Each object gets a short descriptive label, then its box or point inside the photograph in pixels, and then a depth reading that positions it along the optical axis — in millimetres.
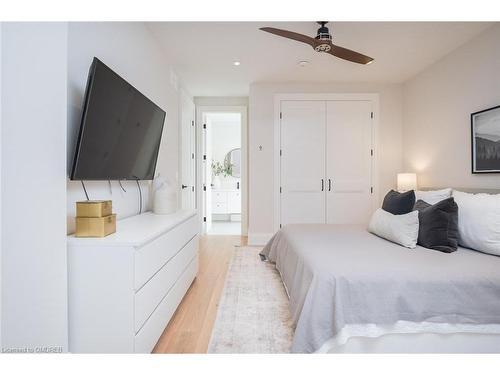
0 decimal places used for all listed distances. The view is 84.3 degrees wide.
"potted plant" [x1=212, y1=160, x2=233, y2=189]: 7095
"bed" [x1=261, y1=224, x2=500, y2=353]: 1427
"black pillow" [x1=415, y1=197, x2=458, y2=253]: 1916
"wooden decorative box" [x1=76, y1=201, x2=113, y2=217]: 1437
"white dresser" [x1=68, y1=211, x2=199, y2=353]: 1337
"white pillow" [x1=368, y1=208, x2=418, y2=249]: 1981
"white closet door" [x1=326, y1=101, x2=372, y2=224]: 4184
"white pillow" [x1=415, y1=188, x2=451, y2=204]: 2408
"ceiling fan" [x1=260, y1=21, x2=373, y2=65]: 2191
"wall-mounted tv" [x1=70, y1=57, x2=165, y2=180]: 1500
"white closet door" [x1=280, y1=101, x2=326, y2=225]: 4191
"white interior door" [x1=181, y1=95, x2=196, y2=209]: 4125
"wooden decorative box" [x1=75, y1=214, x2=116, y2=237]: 1426
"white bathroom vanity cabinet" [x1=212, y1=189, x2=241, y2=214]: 6816
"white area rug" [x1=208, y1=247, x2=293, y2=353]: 1656
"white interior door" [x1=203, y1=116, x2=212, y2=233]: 5121
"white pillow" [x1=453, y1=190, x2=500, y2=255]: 1808
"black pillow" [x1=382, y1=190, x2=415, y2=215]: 2213
